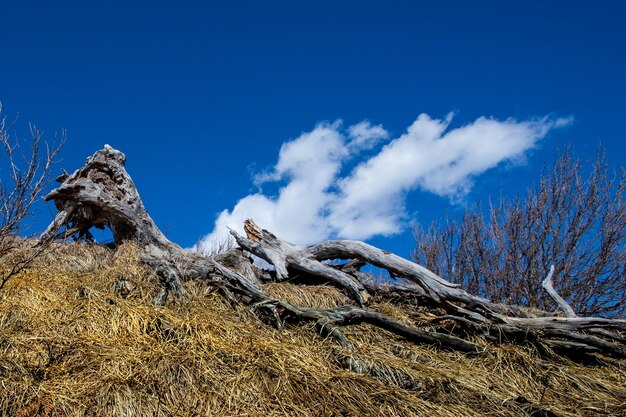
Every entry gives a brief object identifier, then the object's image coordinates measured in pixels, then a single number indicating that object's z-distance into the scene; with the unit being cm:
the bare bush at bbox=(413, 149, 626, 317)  1054
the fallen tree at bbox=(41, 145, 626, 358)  518
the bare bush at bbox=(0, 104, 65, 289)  425
